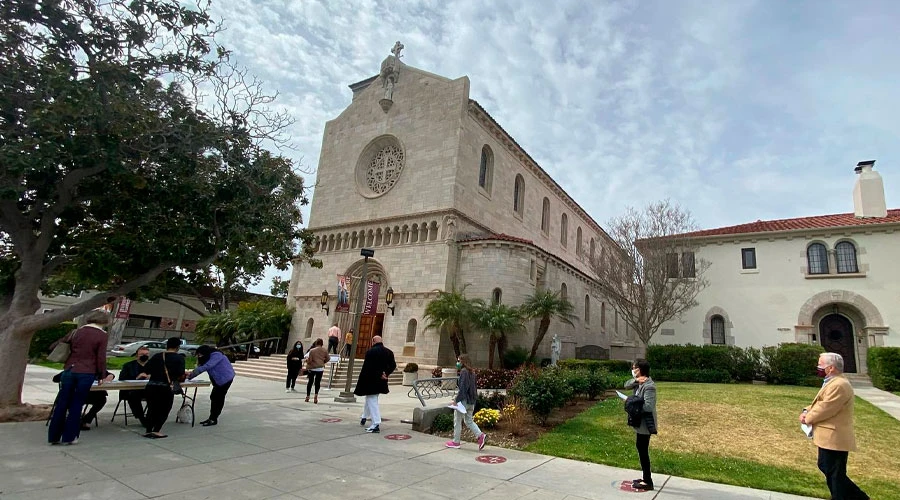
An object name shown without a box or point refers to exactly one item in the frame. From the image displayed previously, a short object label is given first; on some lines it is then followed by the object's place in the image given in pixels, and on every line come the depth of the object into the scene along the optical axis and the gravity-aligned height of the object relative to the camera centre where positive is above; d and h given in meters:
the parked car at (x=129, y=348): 30.05 -1.80
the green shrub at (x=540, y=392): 9.50 -0.81
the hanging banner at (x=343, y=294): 22.83 +2.18
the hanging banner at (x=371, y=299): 23.66 +2.11
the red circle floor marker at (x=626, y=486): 5.79 -1.59
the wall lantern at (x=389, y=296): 22.89 +2.26
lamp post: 13.51 -0.27
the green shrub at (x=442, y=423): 9.34 -1.56
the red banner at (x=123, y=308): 25.14 +0.66
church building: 23.08 +7.09
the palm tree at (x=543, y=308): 21.22 +2.11
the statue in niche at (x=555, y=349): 21.32 +0.28
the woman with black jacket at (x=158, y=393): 7.68 -1.17
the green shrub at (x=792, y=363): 18.62 +0.42
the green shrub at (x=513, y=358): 21.05 -0.30
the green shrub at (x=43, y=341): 22.16 -1.29
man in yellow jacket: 5.00 -0.59
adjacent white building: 21.91 +4.57
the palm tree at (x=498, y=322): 20.12 +1.23
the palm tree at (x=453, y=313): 20.59 +1.47
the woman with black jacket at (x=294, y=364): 15.74 -1.01
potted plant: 20.64 -1.32
